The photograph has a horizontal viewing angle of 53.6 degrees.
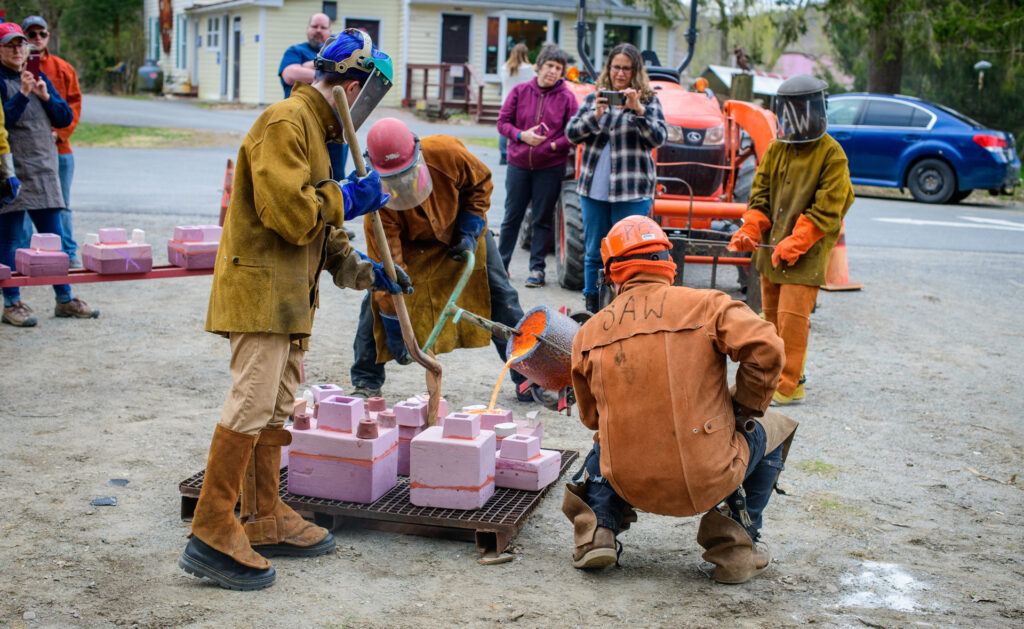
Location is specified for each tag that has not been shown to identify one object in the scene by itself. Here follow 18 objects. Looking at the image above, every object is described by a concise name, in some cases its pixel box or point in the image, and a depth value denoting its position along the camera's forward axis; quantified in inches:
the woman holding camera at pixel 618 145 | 268.4
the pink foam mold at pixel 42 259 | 219.3
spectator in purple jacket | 326.0
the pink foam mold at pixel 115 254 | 220.4
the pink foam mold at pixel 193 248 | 230.2
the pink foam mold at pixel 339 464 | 160.4
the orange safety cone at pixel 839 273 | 370.0
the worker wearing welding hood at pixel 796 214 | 221.8
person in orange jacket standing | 283.9
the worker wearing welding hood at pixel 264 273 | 131.9
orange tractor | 327.0
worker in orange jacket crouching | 133.0
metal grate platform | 152.7
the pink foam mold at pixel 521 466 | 170.4
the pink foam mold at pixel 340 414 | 162.4
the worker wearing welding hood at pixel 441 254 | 202.5
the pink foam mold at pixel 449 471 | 158.9
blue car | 629.6
